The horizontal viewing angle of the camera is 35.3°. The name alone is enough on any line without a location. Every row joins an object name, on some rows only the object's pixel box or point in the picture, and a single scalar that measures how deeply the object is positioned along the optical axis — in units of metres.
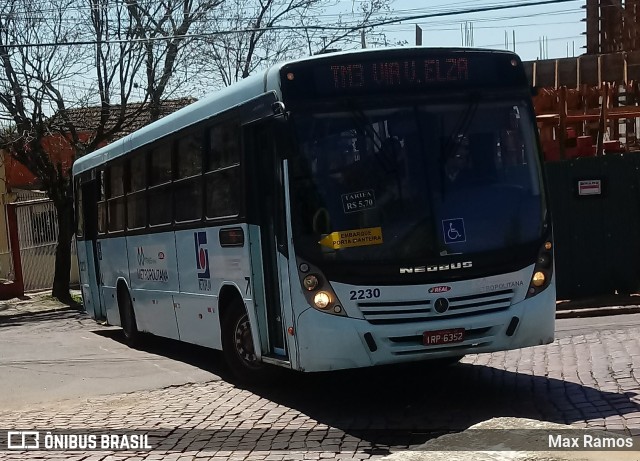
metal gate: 28.73
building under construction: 19.69
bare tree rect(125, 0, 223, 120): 26.36
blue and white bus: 8.45
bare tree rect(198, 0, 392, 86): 28.98
